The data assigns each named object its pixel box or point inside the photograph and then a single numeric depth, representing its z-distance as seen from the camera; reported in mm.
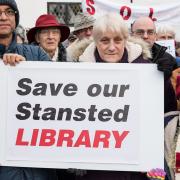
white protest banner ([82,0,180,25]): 6996
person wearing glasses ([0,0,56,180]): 3566
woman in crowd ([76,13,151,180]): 3592
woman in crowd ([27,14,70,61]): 5023
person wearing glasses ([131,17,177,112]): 3510
